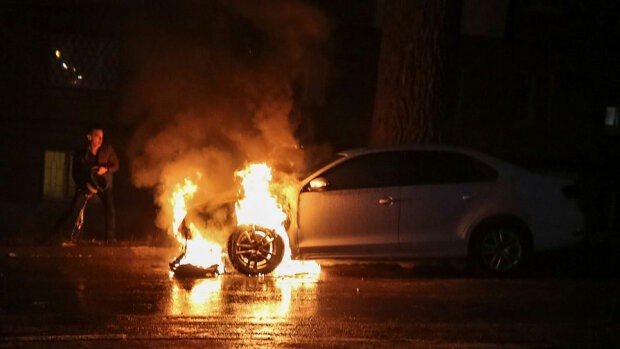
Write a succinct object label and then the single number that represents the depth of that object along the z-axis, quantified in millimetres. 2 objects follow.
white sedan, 10445
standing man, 12859
